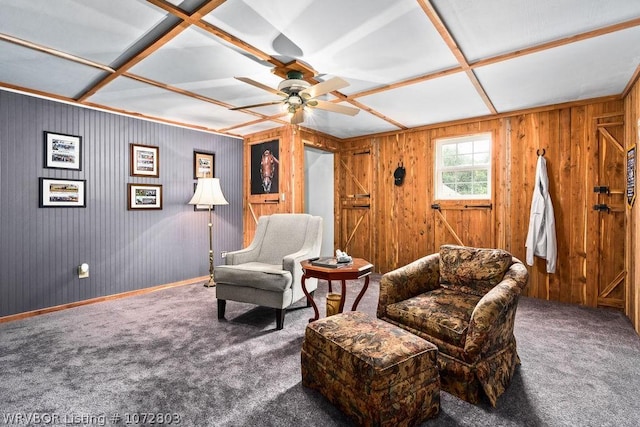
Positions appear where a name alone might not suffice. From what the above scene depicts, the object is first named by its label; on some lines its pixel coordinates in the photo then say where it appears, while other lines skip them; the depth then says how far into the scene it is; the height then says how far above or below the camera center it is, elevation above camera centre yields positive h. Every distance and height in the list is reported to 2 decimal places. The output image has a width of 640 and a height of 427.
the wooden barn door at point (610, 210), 3.53 +0.00
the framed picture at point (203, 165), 4.88 +0.72
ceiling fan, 2.55 +1.01
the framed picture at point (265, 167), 5.12 +0.72
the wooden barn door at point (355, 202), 5.59 +0.15
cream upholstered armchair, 2.90 -0.58
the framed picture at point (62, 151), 3.50 +0.68
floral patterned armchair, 1.81 -0.67
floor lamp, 4.46 +0.22
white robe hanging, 3.75 -0.18
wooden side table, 2.61 -0.52
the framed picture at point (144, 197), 4.19 +0.19
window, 4.48 +0.62
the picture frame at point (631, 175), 3.05 +0.34
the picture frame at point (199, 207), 4.86 +0.05
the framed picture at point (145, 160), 4.21 +0.69
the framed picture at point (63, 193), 3.48 +0.20
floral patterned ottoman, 1.53 -0.84
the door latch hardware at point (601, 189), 3.59 +0.24
